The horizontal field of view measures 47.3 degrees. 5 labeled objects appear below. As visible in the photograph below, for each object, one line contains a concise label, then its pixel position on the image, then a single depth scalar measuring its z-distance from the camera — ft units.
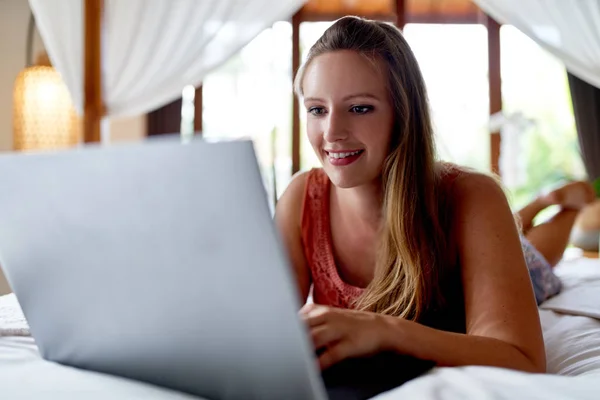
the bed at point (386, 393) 2.53
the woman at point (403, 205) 3.87
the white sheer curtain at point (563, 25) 12.76
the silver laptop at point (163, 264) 1.96
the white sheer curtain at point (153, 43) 11.47
